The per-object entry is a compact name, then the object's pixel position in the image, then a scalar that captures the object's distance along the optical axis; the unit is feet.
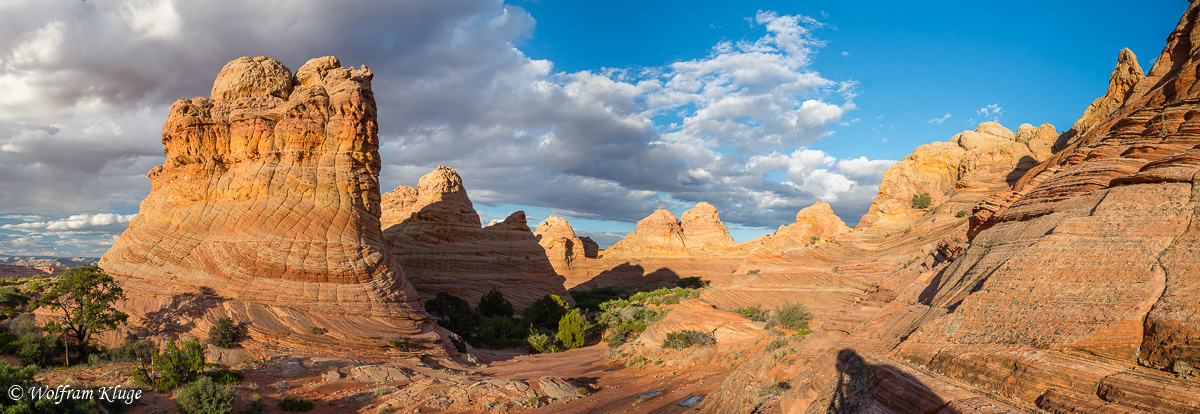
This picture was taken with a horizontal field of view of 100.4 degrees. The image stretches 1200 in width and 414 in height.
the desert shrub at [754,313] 76.09
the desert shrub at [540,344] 97.45
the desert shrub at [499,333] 104.73
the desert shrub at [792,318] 62.03
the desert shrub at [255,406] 42.82
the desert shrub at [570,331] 103.33
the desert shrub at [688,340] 70.08
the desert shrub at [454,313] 113.09
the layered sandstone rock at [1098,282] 20.49
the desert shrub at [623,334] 91.62
